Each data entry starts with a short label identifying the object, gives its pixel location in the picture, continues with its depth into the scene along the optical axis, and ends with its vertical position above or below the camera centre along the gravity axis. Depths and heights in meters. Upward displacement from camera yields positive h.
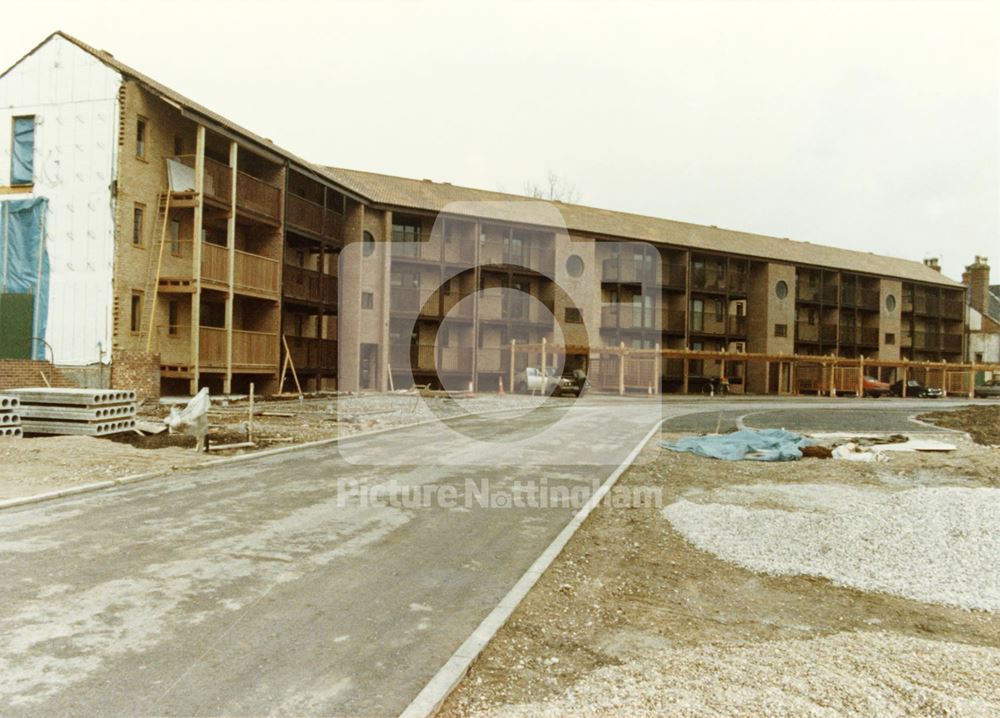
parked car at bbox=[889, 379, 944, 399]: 49.56 -1.47
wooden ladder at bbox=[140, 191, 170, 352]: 21.58 +3.03
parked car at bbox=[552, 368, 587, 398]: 35.78 -1.02
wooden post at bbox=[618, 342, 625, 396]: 36.27 -0.58
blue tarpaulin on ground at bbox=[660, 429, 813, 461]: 13.80 -1.63
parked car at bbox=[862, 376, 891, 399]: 48.16 -1.20
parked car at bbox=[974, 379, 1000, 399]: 55.03 -1.58
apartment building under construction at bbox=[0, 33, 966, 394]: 20.97 +4.51
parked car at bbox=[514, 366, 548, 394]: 33.91 -0.78
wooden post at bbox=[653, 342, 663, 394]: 38.94 -0.19
